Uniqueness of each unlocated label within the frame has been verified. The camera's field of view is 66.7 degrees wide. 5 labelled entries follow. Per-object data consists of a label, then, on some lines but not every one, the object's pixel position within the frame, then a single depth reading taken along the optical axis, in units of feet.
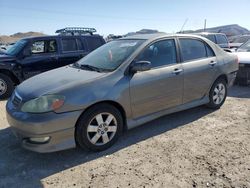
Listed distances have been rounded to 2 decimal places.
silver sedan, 8.22
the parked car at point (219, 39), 32.09
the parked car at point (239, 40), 42.17
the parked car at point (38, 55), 17.48
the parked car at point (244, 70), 18.26
